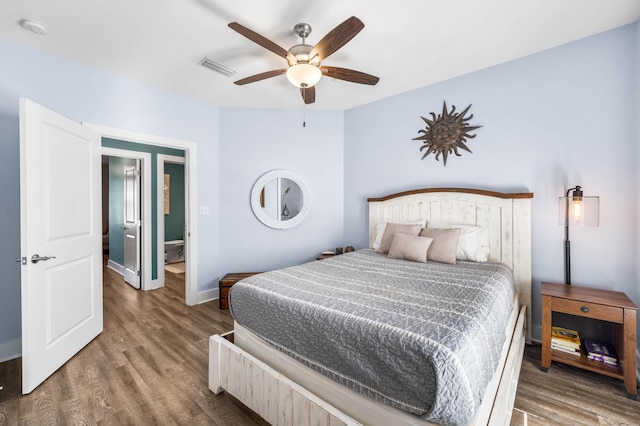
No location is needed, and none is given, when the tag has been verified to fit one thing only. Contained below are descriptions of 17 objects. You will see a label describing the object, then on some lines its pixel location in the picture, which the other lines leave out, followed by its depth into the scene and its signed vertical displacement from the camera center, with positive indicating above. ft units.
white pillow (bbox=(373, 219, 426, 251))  10.40 -0.73
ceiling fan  5.77 +3.61
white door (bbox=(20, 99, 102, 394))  6.42 -0.72
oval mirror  13.15 +0.58
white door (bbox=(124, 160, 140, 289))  14.19 -0.63
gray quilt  3.62 -1.81
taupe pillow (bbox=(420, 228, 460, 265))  8.54 -1.05
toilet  19.89 -2.81
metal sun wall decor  10.14 +2.86
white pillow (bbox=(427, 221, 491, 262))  8.84 -1.10
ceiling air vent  8.89 +4.63
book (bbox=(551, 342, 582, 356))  7.07 -3.45
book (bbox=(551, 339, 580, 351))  7.11 -3.35
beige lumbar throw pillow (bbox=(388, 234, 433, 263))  8.69 -1.13
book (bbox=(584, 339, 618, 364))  6.77 -3.45
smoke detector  6.91 +4.56
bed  3.73 -2.30
